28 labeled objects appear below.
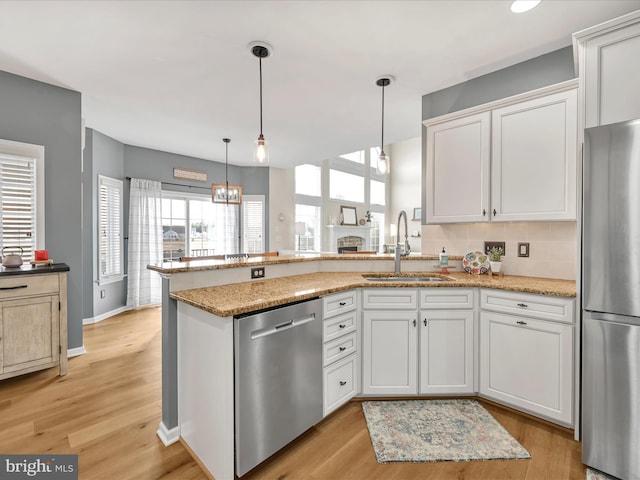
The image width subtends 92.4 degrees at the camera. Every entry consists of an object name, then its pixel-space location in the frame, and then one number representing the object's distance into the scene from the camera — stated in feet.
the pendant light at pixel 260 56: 7.36
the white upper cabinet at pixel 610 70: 5.39
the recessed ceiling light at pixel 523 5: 6.25
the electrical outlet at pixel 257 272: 7.74
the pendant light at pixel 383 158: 9.08
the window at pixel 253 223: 22.34
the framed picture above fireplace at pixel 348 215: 28.63
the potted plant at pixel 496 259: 8.79
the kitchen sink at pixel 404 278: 8.87
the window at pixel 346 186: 28.19
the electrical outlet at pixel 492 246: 9.00
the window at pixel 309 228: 25.08
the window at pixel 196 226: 19.04
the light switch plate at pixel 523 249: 8.60
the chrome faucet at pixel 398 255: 8.92
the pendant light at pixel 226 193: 16.86
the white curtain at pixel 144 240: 16.81
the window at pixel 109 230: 14.82
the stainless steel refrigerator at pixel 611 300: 5.02
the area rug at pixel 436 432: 5.83
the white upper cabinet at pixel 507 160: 7.38
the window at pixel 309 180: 24.94
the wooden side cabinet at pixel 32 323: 8.06
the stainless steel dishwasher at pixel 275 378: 4.97
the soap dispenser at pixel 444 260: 9.11
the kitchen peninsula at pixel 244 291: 5.01
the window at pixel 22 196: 9.19
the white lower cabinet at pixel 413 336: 7.54
